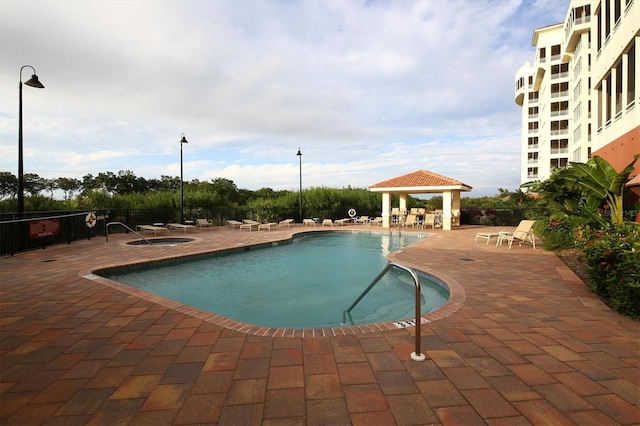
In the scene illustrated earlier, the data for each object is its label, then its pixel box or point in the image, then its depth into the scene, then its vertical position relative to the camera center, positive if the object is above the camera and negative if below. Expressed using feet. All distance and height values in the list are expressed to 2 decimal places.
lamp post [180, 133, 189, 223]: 55.83 +1.05
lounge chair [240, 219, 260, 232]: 58.31 -2.55
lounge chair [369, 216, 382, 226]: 70.19 -2.18
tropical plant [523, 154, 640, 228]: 25.39 +1.86
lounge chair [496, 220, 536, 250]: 36.01 -2.58
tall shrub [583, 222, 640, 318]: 13.69 -2.57
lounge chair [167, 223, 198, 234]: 52.92 -2.78
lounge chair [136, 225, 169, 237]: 48.43 -2.78
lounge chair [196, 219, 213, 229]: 59.16 -2.23
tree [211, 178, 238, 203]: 137.79 +10.88
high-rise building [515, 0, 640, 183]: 30.58 +24.52
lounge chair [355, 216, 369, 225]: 72.38 -1.93
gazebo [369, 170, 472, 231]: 59.57 +4.61
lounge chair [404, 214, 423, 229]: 62.23 -1.84
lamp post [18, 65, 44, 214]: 31.14 +5.29
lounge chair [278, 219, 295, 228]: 66.58 -2.48
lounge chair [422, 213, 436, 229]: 60.39 -1.59
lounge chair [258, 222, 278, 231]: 59.16 -2.78
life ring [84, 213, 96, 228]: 39.37 -1.16
